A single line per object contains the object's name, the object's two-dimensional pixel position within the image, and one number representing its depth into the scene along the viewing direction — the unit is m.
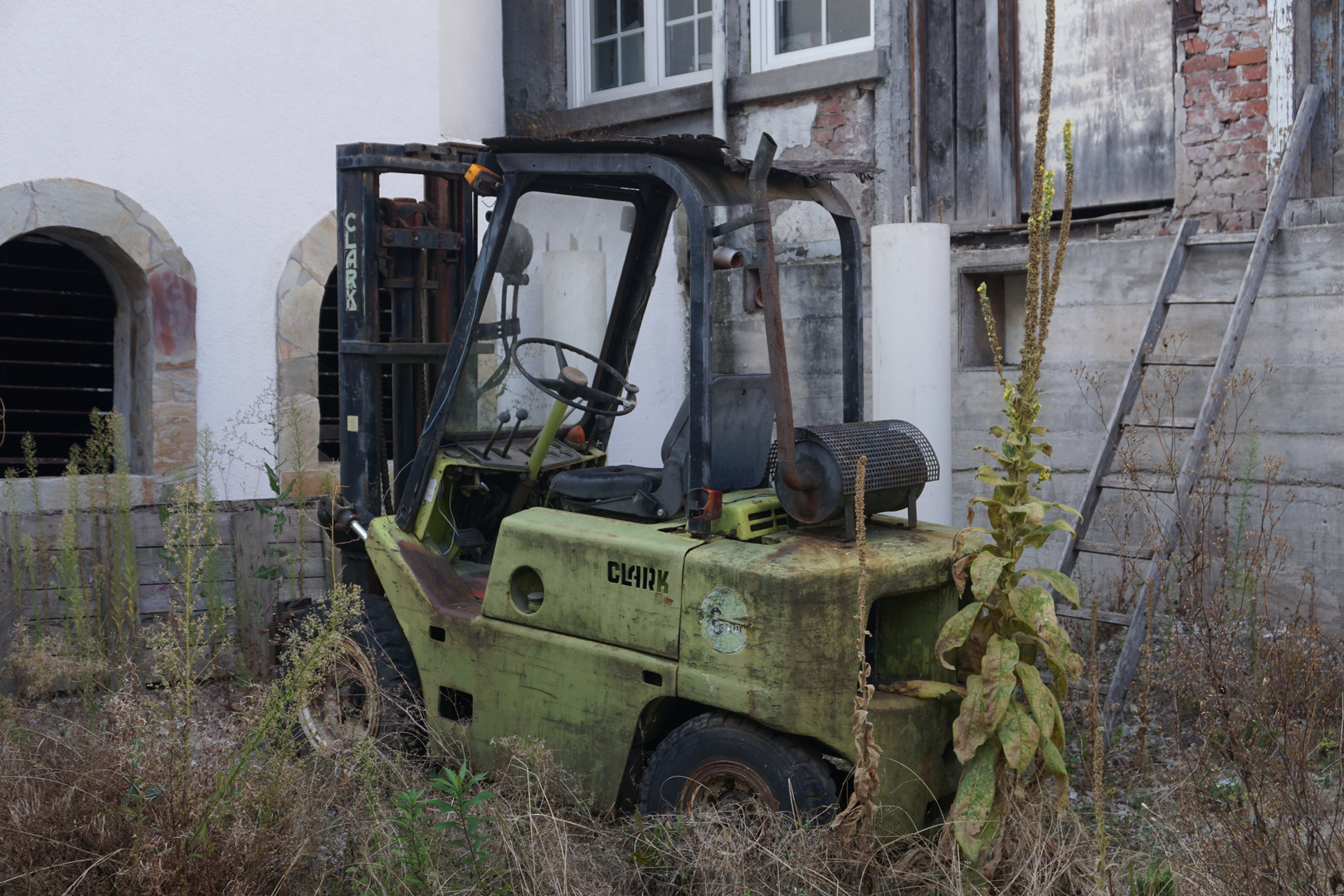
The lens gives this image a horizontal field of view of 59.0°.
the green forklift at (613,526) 3.42
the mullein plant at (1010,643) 3.21
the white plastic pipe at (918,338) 6.11
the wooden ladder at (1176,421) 5.04
